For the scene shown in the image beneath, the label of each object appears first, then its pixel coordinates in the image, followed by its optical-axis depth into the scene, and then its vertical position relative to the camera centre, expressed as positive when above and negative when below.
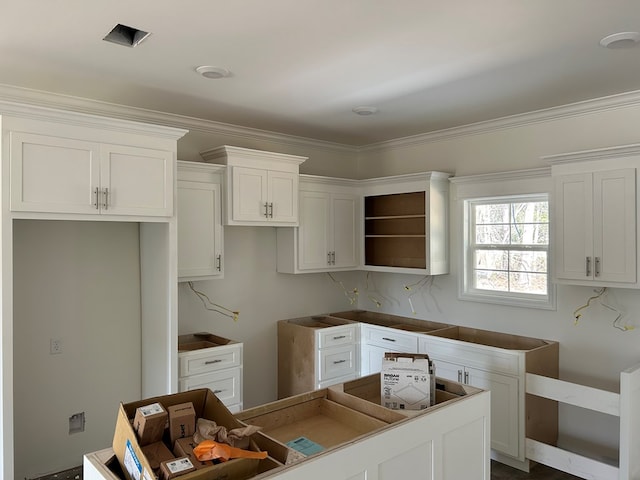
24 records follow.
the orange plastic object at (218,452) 1.50 -0.66
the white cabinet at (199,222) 3.65 +0.15
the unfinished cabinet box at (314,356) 4.31 -1.05
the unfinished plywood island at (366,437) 1.70 -0.81
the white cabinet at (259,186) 3.88 +0.46
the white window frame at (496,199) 3.82 +0.34
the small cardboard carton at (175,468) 1.40 -0.67
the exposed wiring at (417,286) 4.63 -0.45
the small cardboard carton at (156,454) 1.52 -0.69
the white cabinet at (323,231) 4.47 +0.09
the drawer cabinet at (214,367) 3.52 -0.95
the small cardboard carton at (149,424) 1.60 -0.61
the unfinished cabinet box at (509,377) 3.45 -1.03
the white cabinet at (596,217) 3.11 +0.15
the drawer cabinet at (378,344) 4.16 -0.92
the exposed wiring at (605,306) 3.44 -0.51
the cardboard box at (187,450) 1.51 -0.68
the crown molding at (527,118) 3.44 +0.98
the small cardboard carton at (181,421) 1.68 -0.63
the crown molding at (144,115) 3.31 +0.99
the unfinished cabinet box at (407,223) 4.32 +0.16
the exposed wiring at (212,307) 4.13 -0.57
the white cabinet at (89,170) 2.71 +0.43
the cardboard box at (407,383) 2.32 -0.69
